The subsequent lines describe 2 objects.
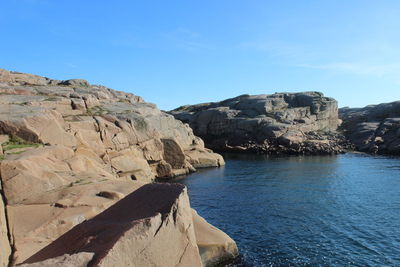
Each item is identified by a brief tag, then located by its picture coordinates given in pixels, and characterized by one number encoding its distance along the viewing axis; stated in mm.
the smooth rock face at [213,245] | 19641
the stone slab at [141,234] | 9328
